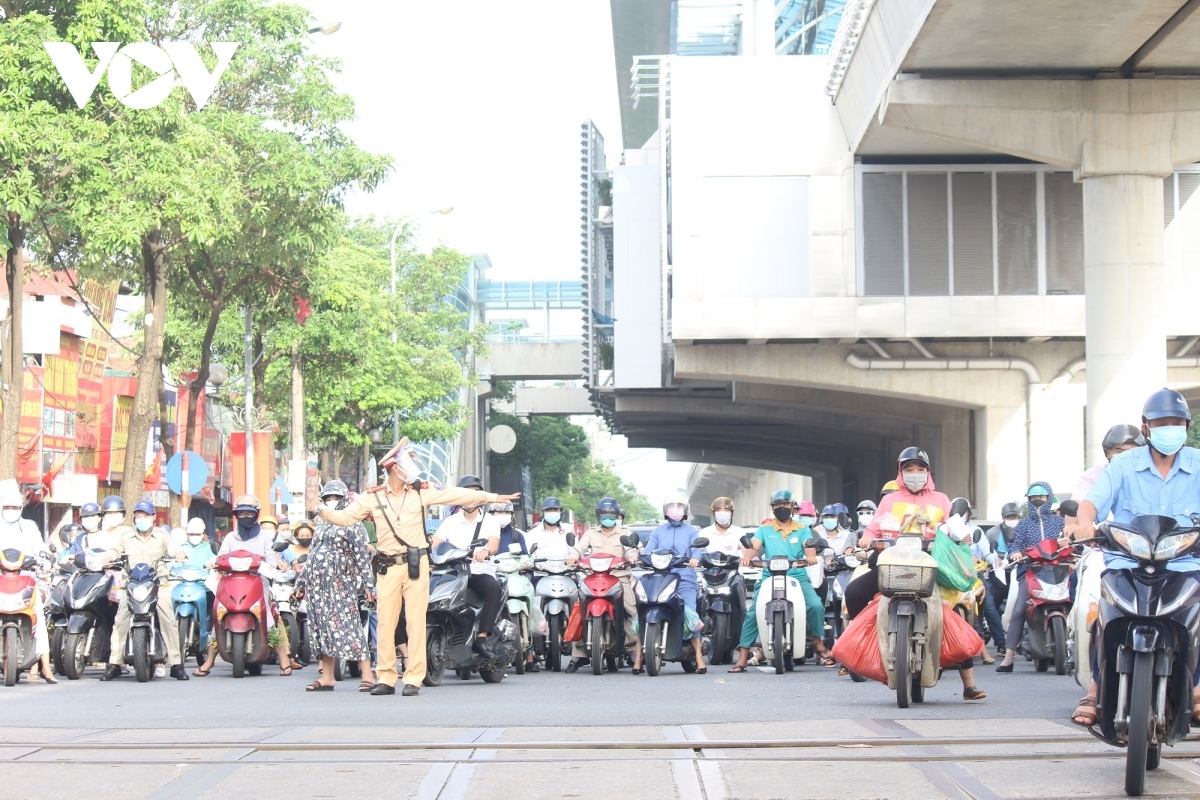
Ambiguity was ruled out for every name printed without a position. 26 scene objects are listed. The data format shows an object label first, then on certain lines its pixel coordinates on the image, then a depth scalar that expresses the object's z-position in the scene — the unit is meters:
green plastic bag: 11.47
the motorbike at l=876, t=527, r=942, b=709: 11.19
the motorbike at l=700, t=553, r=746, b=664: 17.39
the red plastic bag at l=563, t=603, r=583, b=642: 16.30
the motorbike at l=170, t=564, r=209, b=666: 16.45
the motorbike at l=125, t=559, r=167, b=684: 15.97
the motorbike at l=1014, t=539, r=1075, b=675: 15.41
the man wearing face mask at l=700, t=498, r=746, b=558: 17.00
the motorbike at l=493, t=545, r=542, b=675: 15.94
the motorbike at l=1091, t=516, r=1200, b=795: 7.30
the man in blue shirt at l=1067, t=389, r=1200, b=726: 7.82
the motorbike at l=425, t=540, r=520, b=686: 14.05
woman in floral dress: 14.13
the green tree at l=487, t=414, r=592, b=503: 79.31
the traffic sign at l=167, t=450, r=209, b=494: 26.70
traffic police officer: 13.25
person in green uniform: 15.77
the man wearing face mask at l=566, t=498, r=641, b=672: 16.14
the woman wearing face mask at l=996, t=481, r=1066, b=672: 15.75
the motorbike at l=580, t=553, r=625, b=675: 15.84
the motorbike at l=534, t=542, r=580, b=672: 16.23
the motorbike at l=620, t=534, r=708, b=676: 15.59
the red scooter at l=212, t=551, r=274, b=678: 16.42
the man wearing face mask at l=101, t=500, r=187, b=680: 16.44
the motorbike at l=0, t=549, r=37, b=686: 15.46
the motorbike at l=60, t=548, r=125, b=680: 16.28
